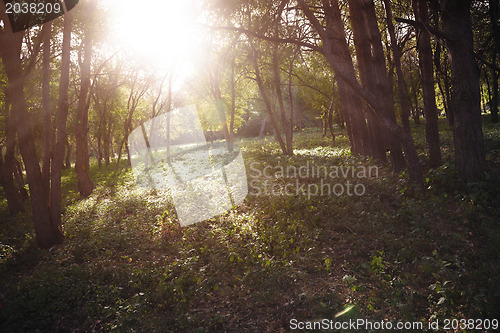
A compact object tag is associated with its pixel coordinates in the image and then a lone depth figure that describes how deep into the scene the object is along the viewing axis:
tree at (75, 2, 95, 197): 16.16
